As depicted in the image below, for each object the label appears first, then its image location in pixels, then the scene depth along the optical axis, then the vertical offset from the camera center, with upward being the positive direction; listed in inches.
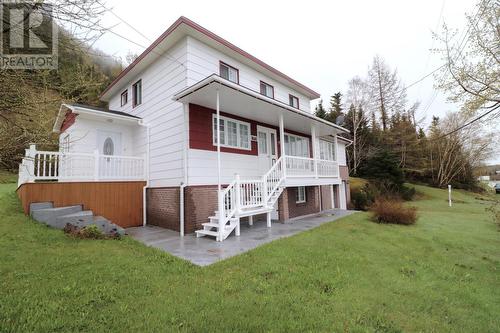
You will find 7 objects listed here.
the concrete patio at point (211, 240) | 220.8 -60.5
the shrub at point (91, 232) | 244.4 -42.1
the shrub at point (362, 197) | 772.0 -49.5
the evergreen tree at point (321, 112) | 1270.7 +375.2
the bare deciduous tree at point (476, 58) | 251.7 +131.8
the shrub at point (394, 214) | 399.5 -55.2
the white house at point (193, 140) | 316.8 +77.2
